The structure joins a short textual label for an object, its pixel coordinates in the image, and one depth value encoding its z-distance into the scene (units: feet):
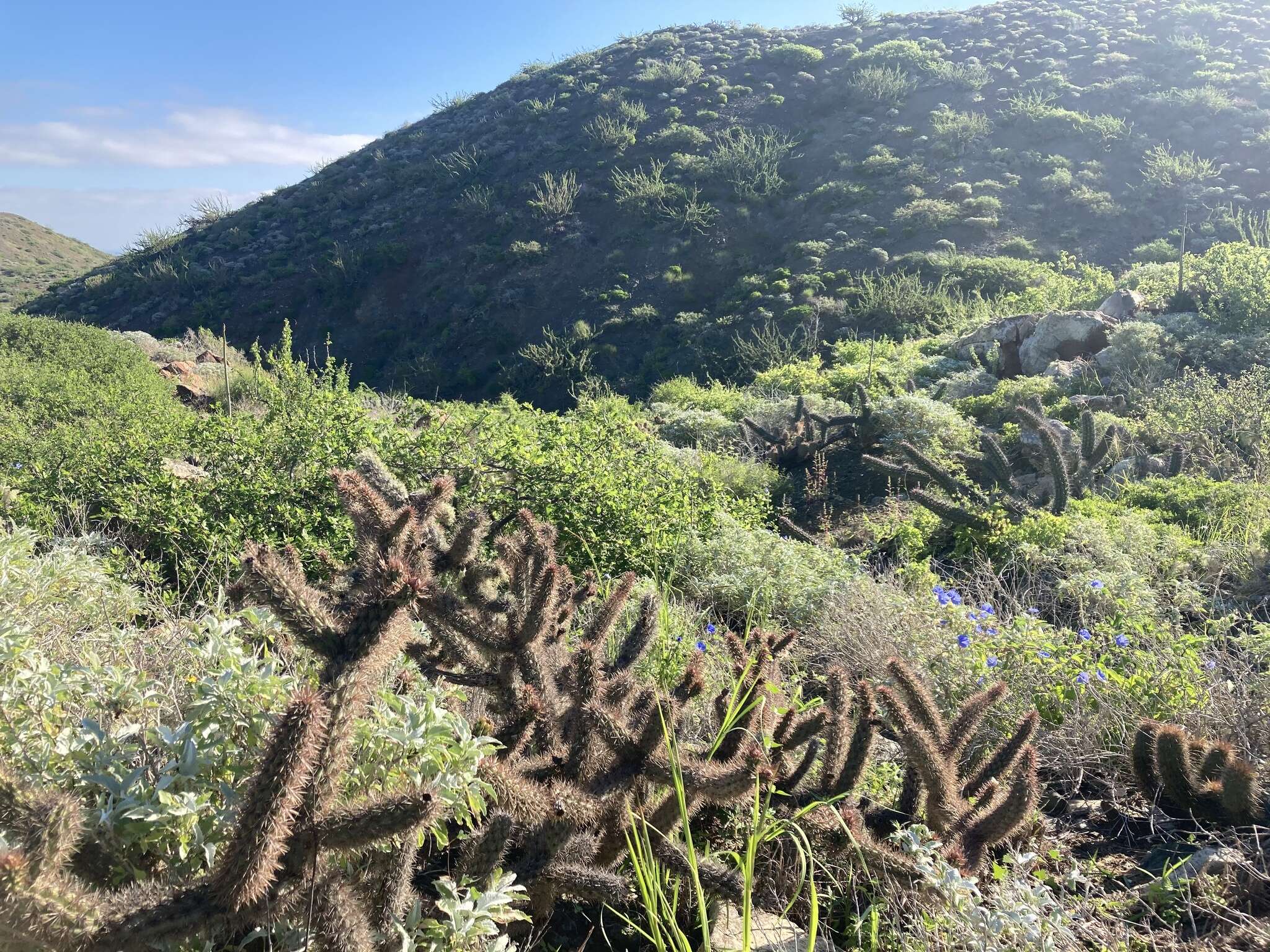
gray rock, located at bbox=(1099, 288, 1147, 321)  39.11
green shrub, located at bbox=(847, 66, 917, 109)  90.33
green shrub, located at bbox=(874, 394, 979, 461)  29.76
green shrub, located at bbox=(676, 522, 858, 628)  15.72
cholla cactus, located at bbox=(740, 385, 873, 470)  31.48
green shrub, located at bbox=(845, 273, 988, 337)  54.39
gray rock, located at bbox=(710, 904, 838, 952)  6.64
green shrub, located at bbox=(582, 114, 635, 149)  91.71
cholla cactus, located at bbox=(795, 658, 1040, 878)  7.38
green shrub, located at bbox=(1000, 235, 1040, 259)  65.67
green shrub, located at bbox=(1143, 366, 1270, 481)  24.77
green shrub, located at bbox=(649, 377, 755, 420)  39.81
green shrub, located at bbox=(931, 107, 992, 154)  81.61
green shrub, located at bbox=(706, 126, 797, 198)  80.74
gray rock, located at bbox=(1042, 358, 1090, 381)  34.68
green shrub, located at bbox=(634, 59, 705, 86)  101.96
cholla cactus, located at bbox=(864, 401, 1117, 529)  22.11
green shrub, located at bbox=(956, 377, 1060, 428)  32.91
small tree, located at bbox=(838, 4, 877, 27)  110.73
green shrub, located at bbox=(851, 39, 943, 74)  94.94
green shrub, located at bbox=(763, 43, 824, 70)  100.37
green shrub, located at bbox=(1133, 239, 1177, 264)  60.18
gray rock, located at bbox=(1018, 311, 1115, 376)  36.96
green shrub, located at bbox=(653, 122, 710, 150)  89.04
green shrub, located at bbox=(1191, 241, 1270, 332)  35.32
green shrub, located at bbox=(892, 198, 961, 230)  70.79
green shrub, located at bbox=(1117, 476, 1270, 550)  19.43
